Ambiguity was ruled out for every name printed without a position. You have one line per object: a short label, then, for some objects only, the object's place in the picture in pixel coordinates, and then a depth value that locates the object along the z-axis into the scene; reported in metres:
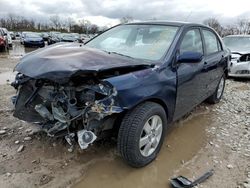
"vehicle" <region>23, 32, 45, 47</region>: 16.72
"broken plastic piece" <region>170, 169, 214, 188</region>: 1.96
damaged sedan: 1.94
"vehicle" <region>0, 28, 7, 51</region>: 11.90
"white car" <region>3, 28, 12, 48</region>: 13.63
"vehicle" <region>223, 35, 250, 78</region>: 6.07
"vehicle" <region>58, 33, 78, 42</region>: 20.81
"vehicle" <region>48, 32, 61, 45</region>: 20.93
